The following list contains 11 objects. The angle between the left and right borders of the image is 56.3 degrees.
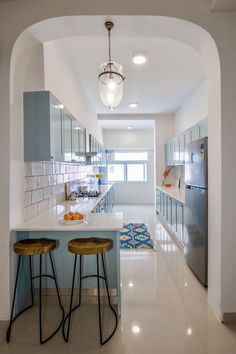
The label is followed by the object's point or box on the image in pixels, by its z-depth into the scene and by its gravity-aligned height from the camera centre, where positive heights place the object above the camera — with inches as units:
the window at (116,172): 365.4 +0.9
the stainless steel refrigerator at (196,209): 101.1 -18.3
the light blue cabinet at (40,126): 87.3 +18.7
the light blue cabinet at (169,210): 191.8 -33.4
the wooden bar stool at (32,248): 74.4 -25.9
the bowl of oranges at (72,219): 86.6 -18.4
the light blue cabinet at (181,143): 138.9 +25.5
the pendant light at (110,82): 87.9 +36.5
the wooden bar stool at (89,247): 74.0 -25.3
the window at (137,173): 365.7 -0.9
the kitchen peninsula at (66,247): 84.1 -30.4
